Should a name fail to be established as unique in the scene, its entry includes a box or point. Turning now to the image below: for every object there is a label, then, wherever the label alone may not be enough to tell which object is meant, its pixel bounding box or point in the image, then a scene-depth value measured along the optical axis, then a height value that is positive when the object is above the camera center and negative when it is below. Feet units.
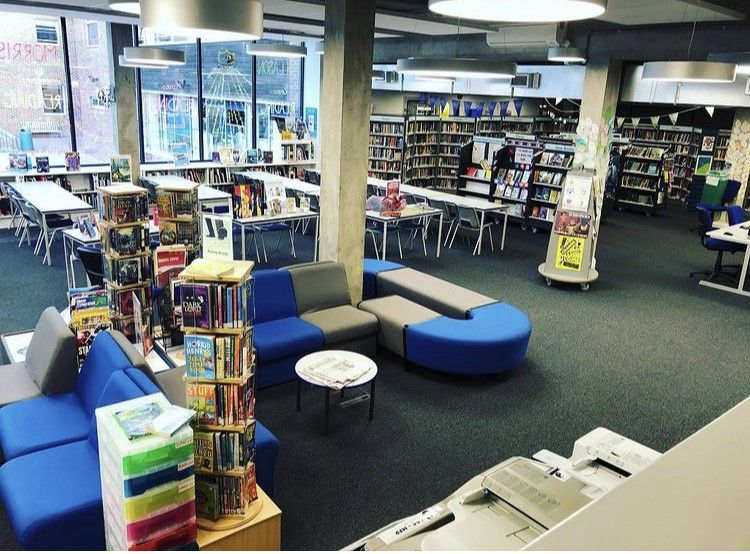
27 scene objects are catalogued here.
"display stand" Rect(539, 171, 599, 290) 29.84 -4.77
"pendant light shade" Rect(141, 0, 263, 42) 8.91 +1.45
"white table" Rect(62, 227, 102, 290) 25.04 -5.42
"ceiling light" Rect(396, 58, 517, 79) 23.88 +2.45
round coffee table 16.44 -6.82
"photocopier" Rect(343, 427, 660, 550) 6.72 -4.40
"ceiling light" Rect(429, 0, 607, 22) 6.07 +1.27
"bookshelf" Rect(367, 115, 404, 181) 52.44 -1.84
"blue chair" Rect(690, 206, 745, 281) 32.09 -5.15
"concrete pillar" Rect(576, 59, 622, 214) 33.53 +1.35
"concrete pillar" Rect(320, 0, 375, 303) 21.24 -0.24
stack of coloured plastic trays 9.14 -5.59
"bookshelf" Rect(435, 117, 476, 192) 55.57 -1.16
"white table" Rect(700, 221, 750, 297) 29.91 -4.53
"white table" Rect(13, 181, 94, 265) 29.14 -4.69
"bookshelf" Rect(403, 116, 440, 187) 53.01 -2.06
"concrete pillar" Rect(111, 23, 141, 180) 39.29 +0.58
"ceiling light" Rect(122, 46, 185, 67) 28.89 +2.66
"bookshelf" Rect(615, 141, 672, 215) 53.36 -3.30
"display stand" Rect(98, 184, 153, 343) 16.42 -3.92
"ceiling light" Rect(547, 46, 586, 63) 29.68 +3.92
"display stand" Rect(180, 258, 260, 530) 10.79 -4.71
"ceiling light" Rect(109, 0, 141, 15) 12.32 +2.13
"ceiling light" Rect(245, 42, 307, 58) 32.14 +3.61
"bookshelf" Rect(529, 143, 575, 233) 41.52 -3.18
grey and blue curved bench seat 19.60 -6.50
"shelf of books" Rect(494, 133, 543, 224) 43.02 -2.80
